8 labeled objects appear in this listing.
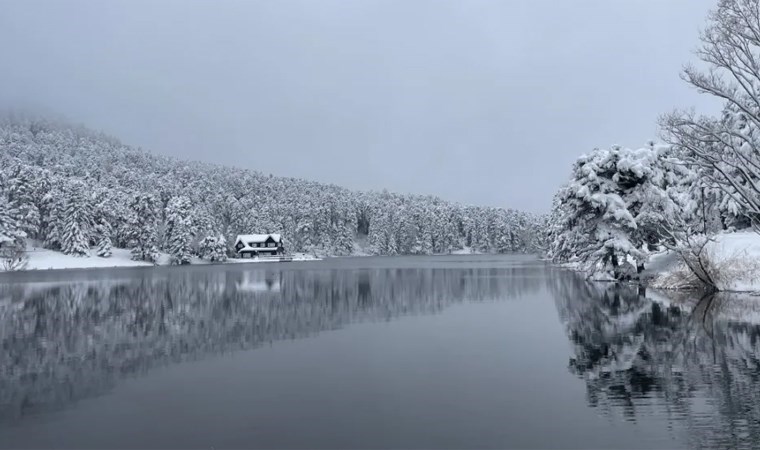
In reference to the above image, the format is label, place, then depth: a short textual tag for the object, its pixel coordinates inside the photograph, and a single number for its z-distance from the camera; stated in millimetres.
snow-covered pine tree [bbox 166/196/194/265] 101562
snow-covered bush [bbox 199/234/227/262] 109800
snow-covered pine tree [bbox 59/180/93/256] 89875
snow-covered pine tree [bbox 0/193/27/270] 78125
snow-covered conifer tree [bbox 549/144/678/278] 41094
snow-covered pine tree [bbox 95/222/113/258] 94188
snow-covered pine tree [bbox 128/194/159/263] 98562
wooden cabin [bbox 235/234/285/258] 130125
